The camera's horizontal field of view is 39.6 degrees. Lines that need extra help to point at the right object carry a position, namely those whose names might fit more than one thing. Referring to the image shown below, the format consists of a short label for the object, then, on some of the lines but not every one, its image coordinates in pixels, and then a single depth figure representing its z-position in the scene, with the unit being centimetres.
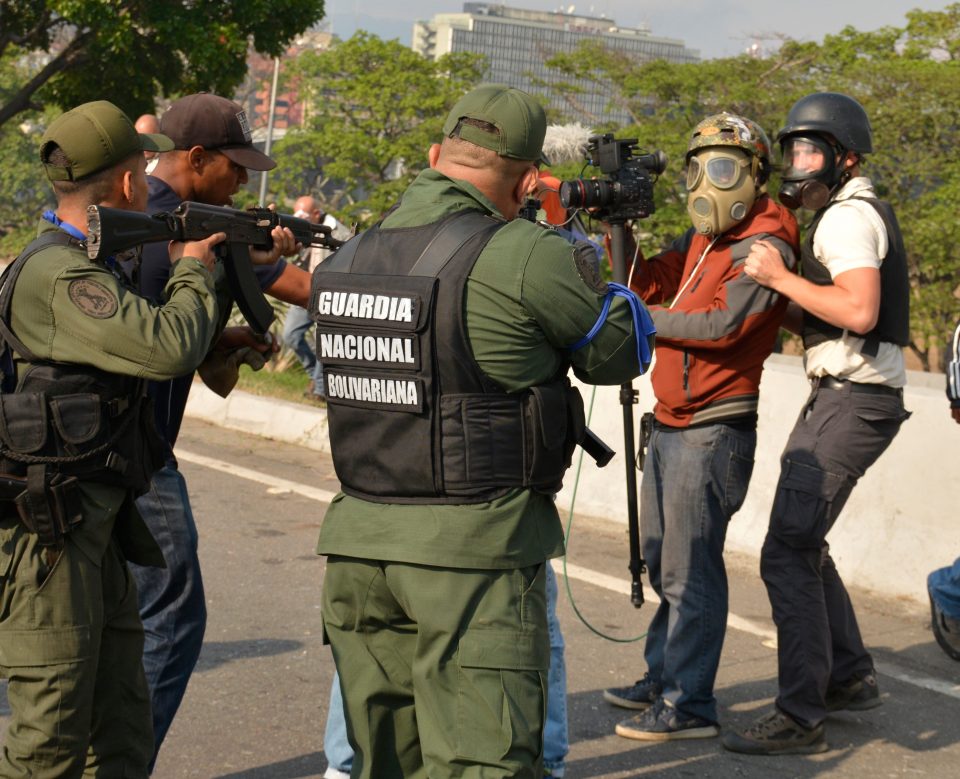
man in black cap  376
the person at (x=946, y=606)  541
